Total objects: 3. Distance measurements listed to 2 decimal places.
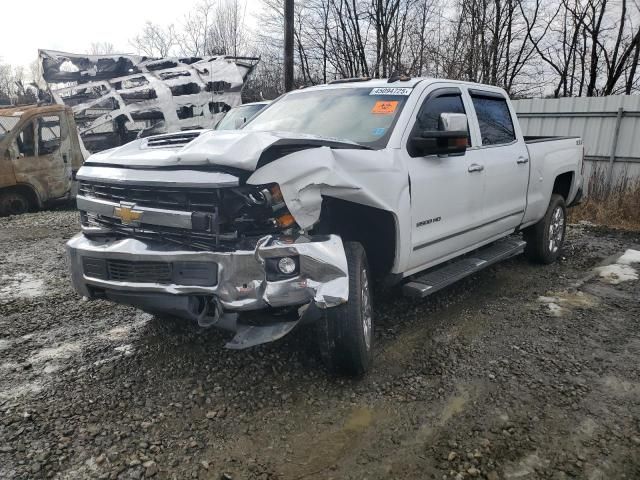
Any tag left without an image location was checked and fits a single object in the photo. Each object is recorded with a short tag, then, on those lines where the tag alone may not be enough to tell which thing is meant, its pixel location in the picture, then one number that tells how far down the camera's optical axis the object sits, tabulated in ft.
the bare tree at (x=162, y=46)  108.58
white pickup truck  8.84
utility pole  43.24
